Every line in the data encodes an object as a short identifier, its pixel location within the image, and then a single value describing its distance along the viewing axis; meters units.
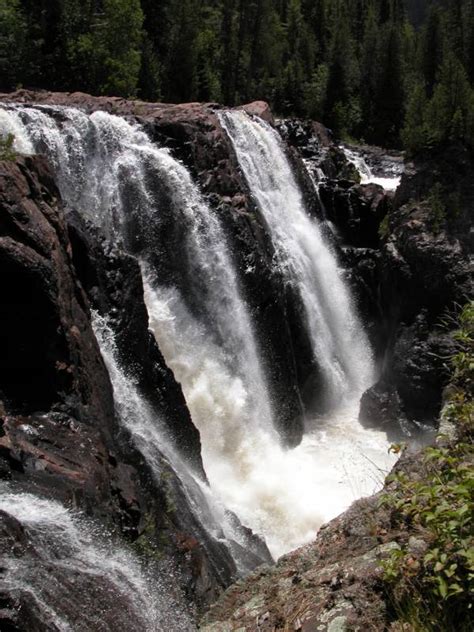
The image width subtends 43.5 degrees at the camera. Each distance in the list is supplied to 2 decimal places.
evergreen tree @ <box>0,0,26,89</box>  25.70
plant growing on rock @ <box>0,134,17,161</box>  7.49
